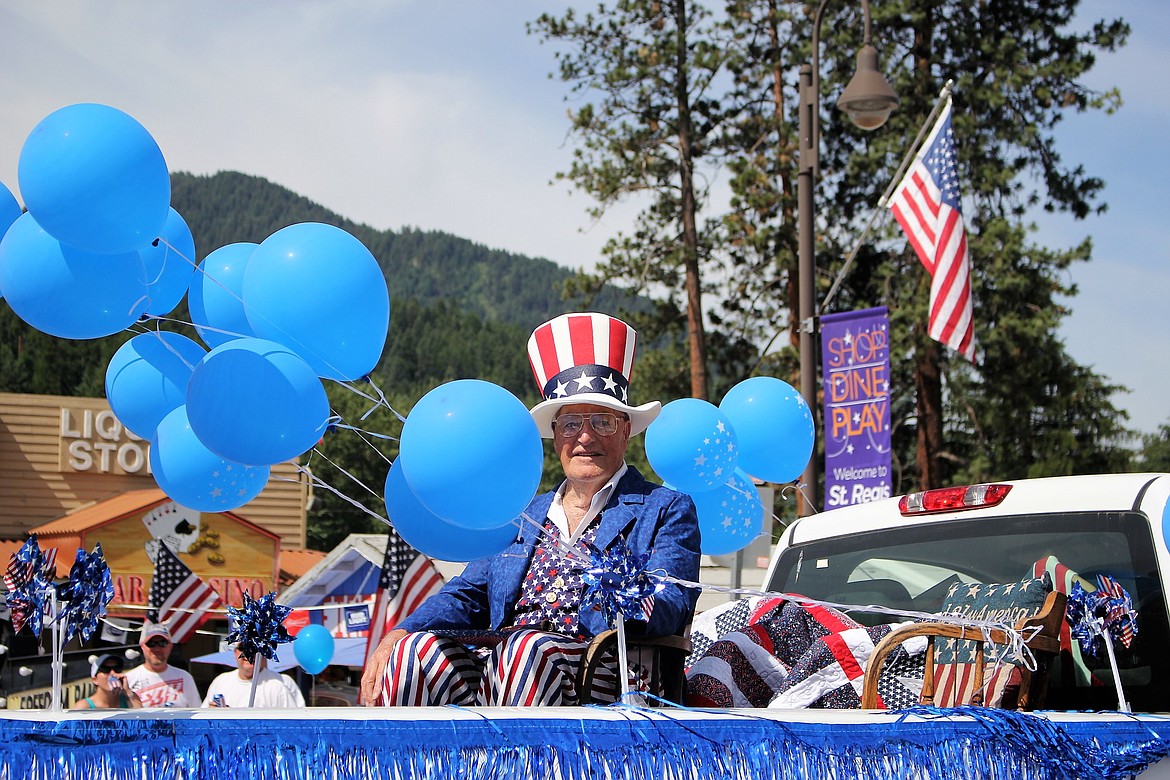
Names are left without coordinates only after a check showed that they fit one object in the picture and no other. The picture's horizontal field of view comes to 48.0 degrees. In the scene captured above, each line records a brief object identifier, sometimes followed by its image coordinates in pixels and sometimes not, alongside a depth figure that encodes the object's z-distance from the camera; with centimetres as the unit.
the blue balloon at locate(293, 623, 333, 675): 1089
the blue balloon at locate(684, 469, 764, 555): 523
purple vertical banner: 1059
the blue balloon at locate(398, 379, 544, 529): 302
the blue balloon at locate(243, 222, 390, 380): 351
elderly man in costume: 342
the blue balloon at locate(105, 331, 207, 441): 433
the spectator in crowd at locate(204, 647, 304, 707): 880
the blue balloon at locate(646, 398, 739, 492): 482
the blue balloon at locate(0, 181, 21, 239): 418
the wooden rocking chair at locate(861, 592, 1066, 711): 366
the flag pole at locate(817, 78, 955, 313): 1180
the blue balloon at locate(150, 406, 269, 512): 409
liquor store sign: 2466
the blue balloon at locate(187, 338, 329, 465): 330
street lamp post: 1088
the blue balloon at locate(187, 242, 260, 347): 419
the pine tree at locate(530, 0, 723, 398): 2364
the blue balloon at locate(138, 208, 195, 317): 386
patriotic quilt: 395
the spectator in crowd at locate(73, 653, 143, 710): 845
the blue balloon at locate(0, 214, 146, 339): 365
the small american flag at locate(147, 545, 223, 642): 1255
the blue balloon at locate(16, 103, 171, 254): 332
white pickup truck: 416
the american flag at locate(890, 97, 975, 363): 1145
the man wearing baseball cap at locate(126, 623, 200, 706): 901
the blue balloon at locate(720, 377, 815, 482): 552
